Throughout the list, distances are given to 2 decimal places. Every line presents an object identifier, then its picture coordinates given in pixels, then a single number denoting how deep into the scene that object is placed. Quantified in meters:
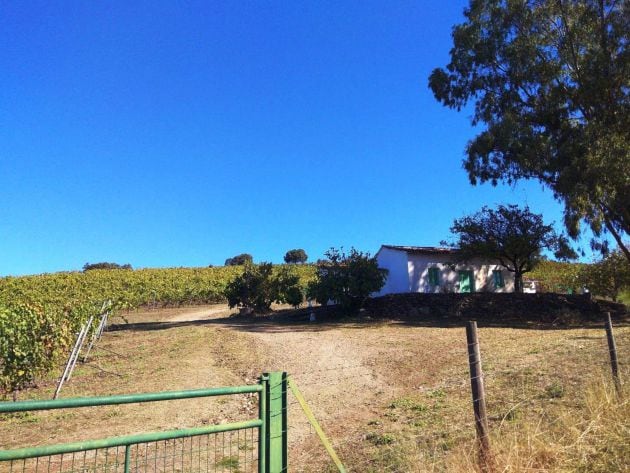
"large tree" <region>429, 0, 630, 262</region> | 19.94
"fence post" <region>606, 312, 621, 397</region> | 6.63
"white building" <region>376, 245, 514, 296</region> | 30.75
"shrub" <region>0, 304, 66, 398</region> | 10.57
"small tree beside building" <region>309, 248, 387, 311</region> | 24.99
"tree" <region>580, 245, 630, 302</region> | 29.59
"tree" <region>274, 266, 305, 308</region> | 29.80
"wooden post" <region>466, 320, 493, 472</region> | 4.52
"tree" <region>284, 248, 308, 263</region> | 108.75
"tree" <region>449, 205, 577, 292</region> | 28.22
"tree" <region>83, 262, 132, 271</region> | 86.94
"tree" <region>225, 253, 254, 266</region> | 98.18
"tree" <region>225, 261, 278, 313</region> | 29.39
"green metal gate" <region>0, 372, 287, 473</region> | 2.70
